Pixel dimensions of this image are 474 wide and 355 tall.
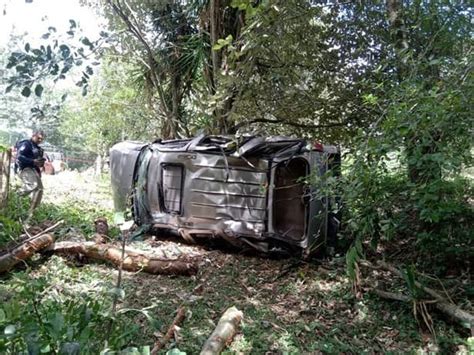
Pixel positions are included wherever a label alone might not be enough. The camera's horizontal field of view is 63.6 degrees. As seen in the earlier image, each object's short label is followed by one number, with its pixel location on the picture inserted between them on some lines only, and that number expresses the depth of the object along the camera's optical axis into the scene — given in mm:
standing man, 6191
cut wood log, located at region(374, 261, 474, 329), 2979
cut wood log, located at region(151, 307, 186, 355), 2727
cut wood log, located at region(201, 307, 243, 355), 2767
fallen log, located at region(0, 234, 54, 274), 3801
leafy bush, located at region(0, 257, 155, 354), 1542
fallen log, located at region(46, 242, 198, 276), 4305
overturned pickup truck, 4855
